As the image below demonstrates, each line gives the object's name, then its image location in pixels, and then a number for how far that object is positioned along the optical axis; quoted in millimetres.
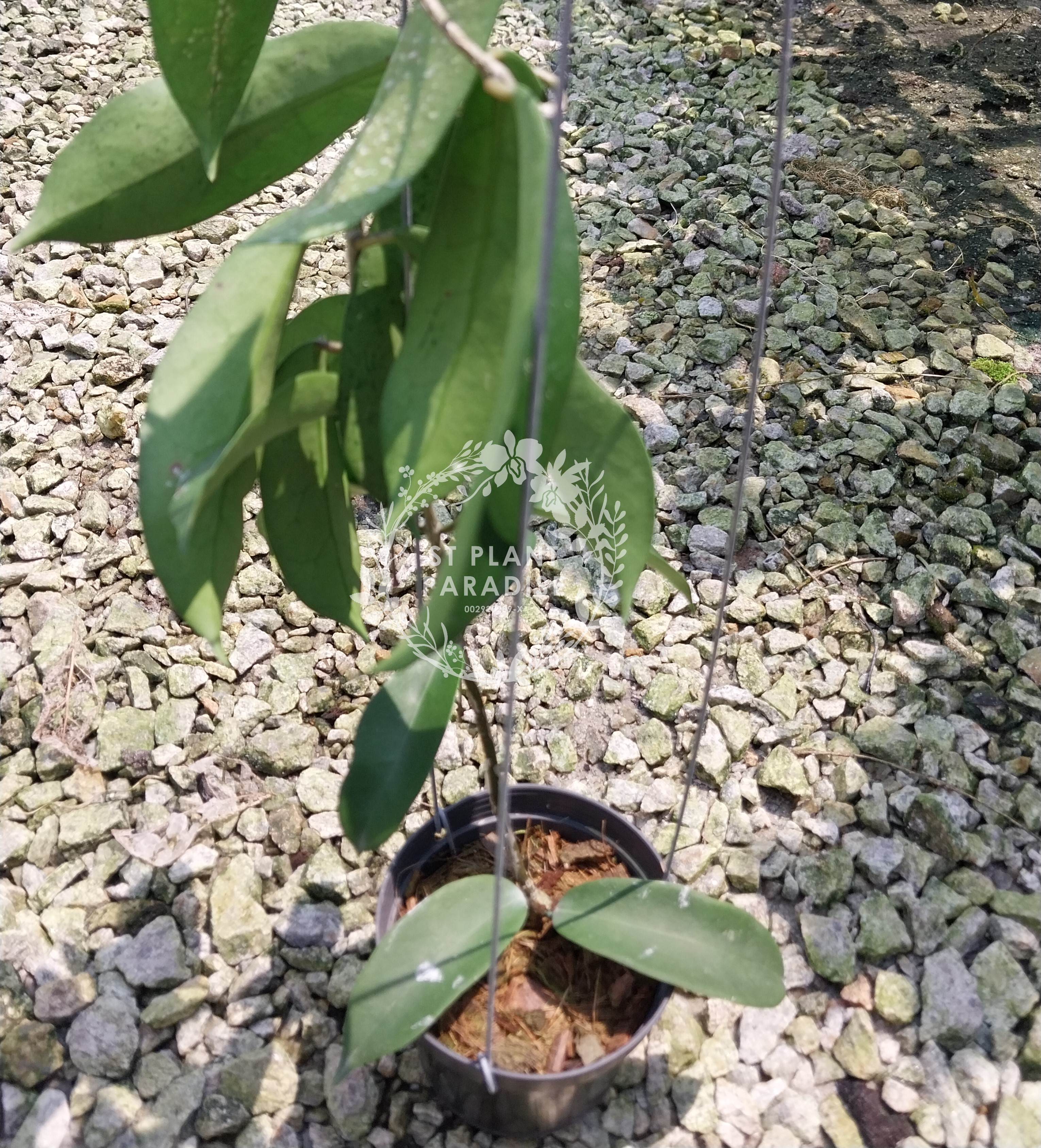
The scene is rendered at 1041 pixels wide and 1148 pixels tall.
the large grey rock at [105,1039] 940
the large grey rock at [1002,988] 980
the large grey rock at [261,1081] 922
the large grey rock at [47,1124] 896
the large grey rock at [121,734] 1177
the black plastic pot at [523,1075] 814
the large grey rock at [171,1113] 898
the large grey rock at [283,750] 1187
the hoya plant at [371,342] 484
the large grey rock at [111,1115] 896
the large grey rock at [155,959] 998
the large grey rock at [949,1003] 969
